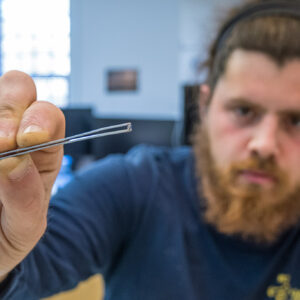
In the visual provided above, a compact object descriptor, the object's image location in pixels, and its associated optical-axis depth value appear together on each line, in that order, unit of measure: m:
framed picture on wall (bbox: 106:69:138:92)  3.14
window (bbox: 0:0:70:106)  1.93
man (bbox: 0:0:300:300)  0.57
